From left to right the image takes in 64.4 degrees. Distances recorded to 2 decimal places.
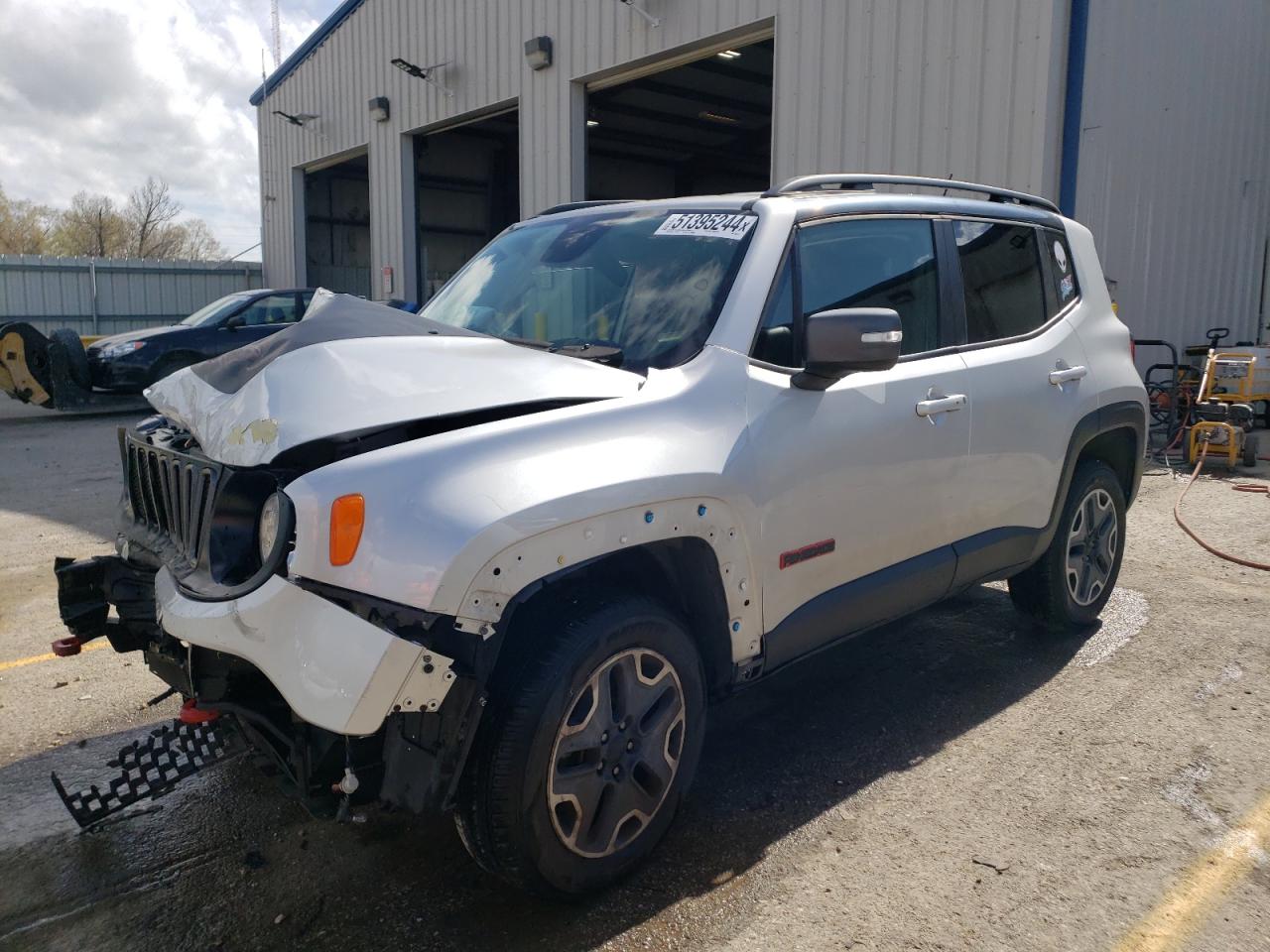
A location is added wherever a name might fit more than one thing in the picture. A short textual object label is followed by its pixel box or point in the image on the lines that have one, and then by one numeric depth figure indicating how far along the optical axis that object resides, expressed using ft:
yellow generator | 31.68
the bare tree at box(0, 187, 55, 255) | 156.76
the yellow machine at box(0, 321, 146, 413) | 38.81
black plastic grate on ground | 9.48
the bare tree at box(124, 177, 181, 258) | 164.96
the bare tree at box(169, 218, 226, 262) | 172.24
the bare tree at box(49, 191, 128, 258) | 159.33
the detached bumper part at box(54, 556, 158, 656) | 10.02
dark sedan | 41.27
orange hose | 20.13
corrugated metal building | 32.14
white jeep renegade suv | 7.74
